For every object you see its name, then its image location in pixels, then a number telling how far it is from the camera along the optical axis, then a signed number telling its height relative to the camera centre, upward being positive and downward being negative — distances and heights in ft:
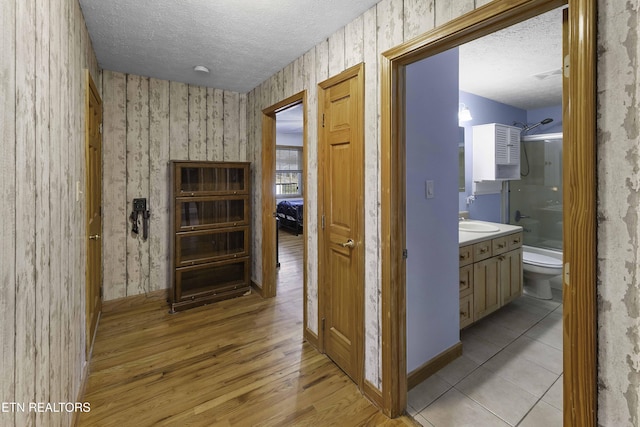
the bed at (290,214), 23.72 -0.44
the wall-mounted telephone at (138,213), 10.62 -0.18
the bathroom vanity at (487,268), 8.27 -1.80
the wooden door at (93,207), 7.15 +0.09
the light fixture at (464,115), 11.27 +3.41
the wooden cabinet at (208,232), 10.33 -0.81
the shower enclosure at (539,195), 13.81 +0.56
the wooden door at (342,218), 6.38 -0.22
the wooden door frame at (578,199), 3.14 +0.08
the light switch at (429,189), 6.57 +0.40
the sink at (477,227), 9.77 -0.67
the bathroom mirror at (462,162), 11.73 +1.73
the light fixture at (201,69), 9.36 +4.36
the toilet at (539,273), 10.57 -2.33
